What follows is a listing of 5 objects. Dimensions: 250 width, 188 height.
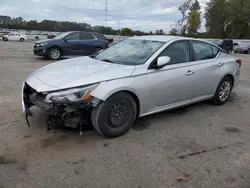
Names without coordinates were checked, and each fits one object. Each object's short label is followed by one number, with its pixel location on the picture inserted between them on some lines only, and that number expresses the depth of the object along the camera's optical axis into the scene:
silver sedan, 3.29
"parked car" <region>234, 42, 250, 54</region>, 27.09
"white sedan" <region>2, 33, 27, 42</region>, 35.81
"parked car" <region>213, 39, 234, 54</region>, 24.22
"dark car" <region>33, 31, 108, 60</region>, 12.31
